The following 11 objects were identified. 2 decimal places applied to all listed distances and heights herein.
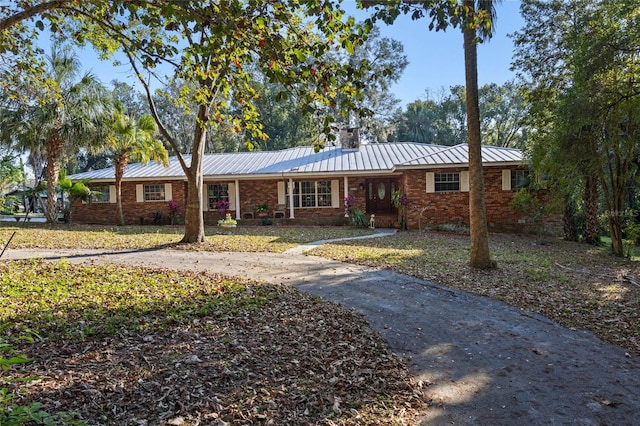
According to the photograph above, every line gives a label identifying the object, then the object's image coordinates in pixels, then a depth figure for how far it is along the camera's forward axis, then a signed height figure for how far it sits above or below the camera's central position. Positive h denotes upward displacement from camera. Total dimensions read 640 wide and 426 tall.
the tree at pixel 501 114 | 31.55 +7.03
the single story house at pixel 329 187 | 16.14 +0.82
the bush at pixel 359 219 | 16.81 -0.64
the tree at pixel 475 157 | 7.95 +0.88
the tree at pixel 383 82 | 28.33 +9.19
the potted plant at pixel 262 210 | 18.58 -0.16
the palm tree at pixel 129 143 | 16.61 +2.88
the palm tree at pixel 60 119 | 15.56 +3.73
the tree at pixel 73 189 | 17.72 +1.03
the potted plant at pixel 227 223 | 15.41 -0.60
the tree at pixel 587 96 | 8.02 +2.34
